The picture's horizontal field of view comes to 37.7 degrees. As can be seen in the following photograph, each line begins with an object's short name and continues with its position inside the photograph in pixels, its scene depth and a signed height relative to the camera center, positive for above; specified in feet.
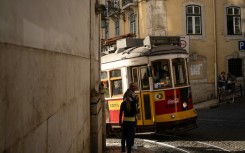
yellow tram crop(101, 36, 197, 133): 38.34 +0.57
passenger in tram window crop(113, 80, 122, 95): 42.20 +0.33
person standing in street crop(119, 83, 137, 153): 29.37 -2.24
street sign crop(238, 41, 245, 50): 61.98 +7.54
